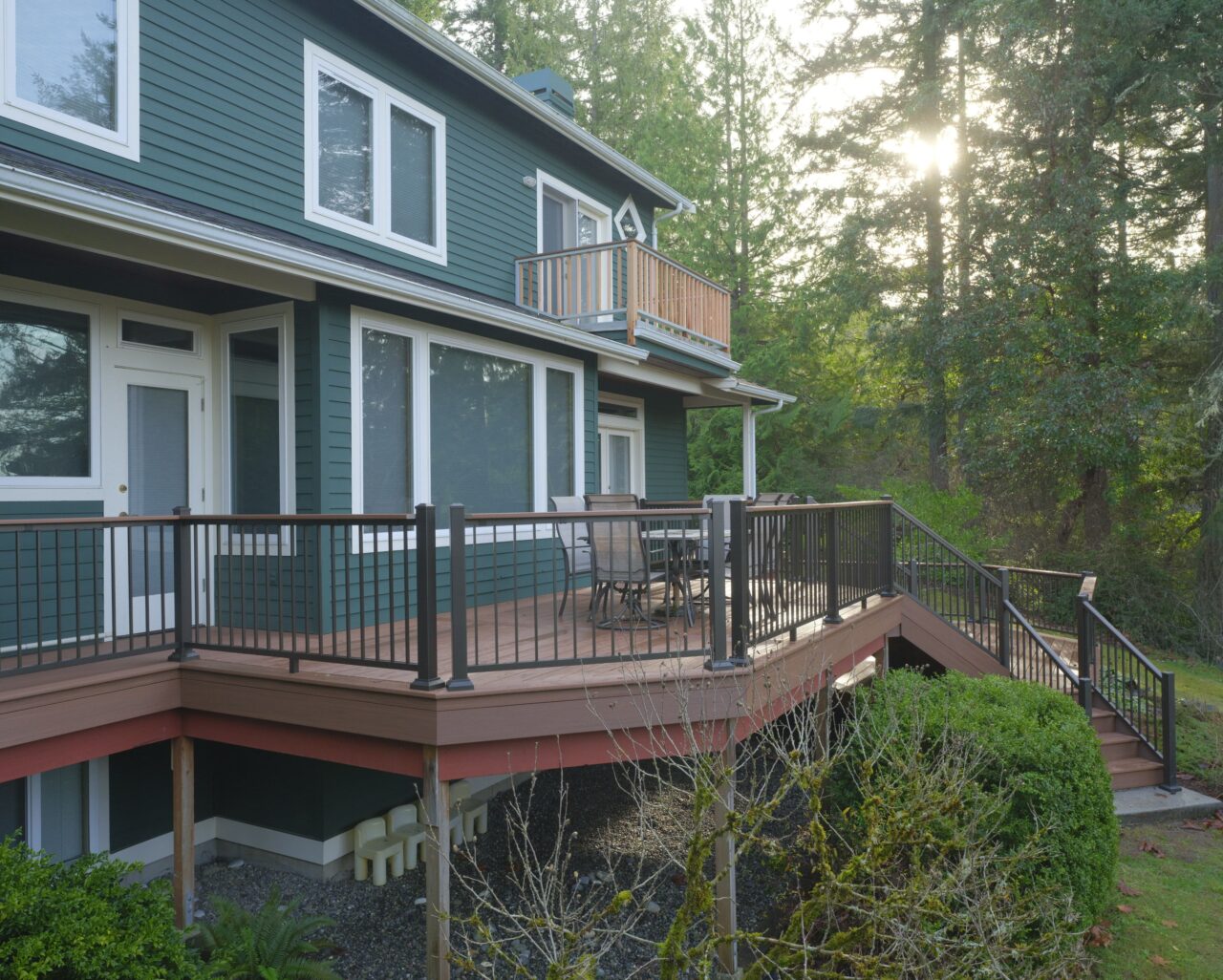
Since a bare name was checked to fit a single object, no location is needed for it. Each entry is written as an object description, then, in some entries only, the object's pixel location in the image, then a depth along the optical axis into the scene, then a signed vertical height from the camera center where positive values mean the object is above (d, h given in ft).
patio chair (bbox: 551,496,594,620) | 22.93 -1.42
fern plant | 15.25 -8.69
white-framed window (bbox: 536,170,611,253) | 34.78 +12.14
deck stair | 28.60 -6.79
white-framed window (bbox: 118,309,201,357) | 19.74 +3.82
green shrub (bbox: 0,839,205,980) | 11.21 -6.30
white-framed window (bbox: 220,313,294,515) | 20.57 +1.83
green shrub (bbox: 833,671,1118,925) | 16.80 -6.18
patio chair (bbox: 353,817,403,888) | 19.98 -8.93
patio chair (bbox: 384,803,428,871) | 20.84 -8.80
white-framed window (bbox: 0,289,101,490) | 17.63 +2.11
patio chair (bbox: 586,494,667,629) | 18.20 -1.75
